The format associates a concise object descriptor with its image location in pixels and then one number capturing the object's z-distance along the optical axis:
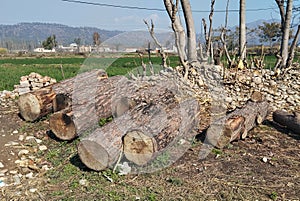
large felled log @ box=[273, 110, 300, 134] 4.79
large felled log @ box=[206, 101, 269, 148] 4.04
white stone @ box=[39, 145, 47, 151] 4.14
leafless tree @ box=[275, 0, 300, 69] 8.05
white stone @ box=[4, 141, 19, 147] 4.20
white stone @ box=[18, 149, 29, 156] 3.95
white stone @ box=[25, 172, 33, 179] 3.44
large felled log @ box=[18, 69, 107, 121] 4.96
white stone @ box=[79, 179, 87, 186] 3.22
